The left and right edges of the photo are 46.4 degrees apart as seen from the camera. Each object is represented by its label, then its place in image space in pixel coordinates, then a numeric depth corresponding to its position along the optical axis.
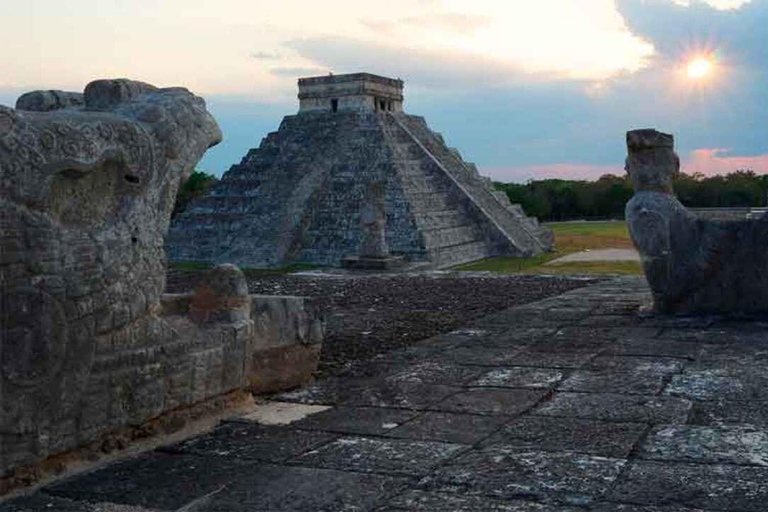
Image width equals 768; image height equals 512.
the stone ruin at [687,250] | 8.97
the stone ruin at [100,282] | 4.03
